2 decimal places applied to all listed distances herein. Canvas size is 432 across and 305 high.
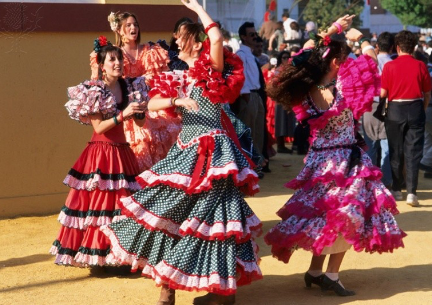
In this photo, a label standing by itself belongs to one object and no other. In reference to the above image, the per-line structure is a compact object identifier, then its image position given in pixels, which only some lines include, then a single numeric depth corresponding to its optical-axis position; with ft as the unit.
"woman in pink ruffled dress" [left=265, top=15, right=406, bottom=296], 20.59
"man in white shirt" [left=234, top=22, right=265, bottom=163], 39.65
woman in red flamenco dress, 22.89
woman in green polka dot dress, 18.78
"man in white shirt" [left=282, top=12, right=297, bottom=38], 71.97
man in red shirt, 35.04
